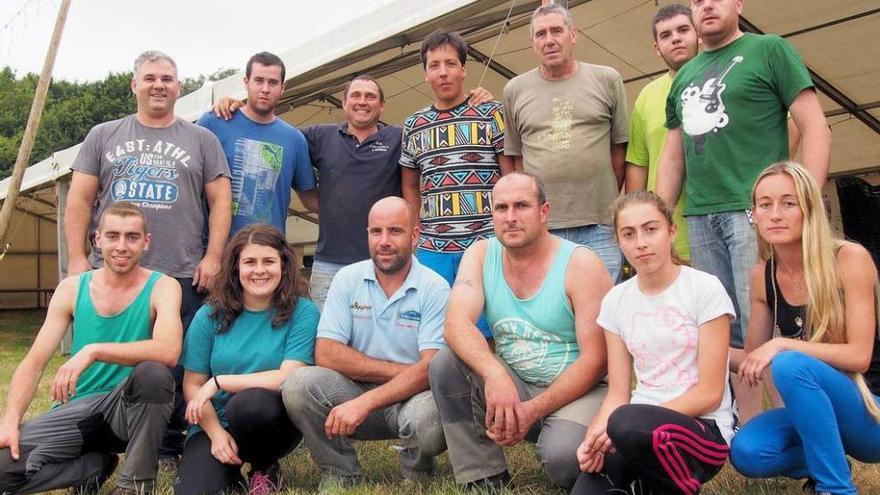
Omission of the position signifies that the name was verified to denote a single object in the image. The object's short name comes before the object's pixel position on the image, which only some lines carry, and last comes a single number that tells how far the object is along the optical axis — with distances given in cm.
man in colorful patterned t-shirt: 370
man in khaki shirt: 350
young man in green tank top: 292
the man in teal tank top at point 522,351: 271
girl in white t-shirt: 230
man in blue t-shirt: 411
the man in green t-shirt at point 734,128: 293
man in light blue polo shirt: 298
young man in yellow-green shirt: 364
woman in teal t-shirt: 296
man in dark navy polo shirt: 417
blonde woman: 239
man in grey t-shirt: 372
